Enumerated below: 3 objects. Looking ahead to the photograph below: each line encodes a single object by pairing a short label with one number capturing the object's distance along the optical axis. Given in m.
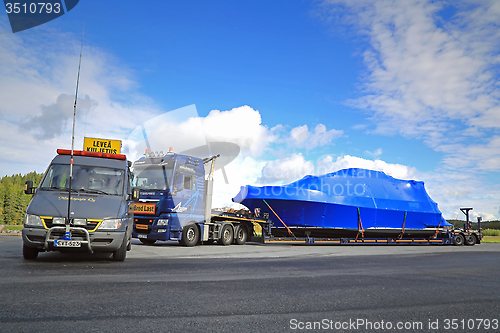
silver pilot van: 7.89
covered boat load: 18.14
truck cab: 14.10
